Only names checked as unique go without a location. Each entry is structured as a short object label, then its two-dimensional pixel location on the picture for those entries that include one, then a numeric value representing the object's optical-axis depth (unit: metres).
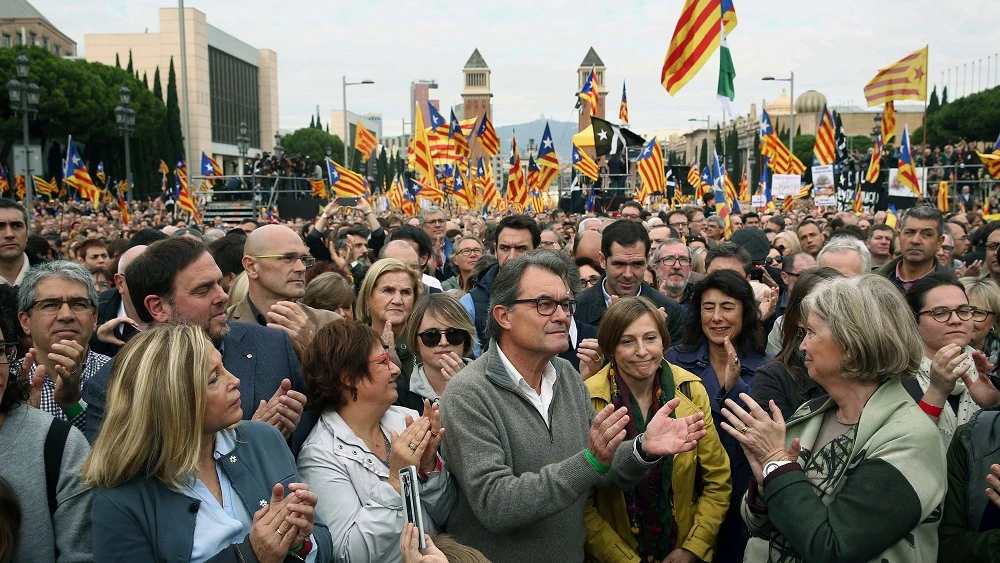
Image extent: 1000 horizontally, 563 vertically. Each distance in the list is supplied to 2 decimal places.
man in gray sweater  3.45
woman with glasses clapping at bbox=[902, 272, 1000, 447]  3.80
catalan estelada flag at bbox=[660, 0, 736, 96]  11.59
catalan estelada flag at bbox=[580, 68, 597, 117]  20.64
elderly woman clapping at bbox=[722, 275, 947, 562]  3.11
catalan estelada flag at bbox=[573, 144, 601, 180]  19.44
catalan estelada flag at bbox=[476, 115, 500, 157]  22.87
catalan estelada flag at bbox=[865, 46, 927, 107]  17.89
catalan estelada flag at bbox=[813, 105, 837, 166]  21.39
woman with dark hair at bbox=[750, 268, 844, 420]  4.43
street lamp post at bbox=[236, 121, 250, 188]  33.63
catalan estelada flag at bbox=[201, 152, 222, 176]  32.62
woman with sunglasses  4.91
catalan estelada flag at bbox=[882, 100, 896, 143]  18.91
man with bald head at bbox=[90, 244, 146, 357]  4.84
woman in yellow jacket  4.23
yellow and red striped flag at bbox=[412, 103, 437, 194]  21.92
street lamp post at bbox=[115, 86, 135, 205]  23.64
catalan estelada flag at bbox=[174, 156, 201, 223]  23.03
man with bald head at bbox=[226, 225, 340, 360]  5.20
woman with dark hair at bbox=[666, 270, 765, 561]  5.42
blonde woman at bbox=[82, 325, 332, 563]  3.03
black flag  17.94
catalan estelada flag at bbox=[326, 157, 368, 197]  18.42
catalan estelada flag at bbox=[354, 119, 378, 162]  24.75
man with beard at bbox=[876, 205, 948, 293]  7.59
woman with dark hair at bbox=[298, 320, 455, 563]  3.54
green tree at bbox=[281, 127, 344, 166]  116.19
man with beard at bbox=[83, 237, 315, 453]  4.14
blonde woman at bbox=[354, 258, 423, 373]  5.93
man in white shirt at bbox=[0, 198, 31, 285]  7.05
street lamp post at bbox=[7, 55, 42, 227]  19.04
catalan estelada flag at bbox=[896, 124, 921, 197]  17.09
